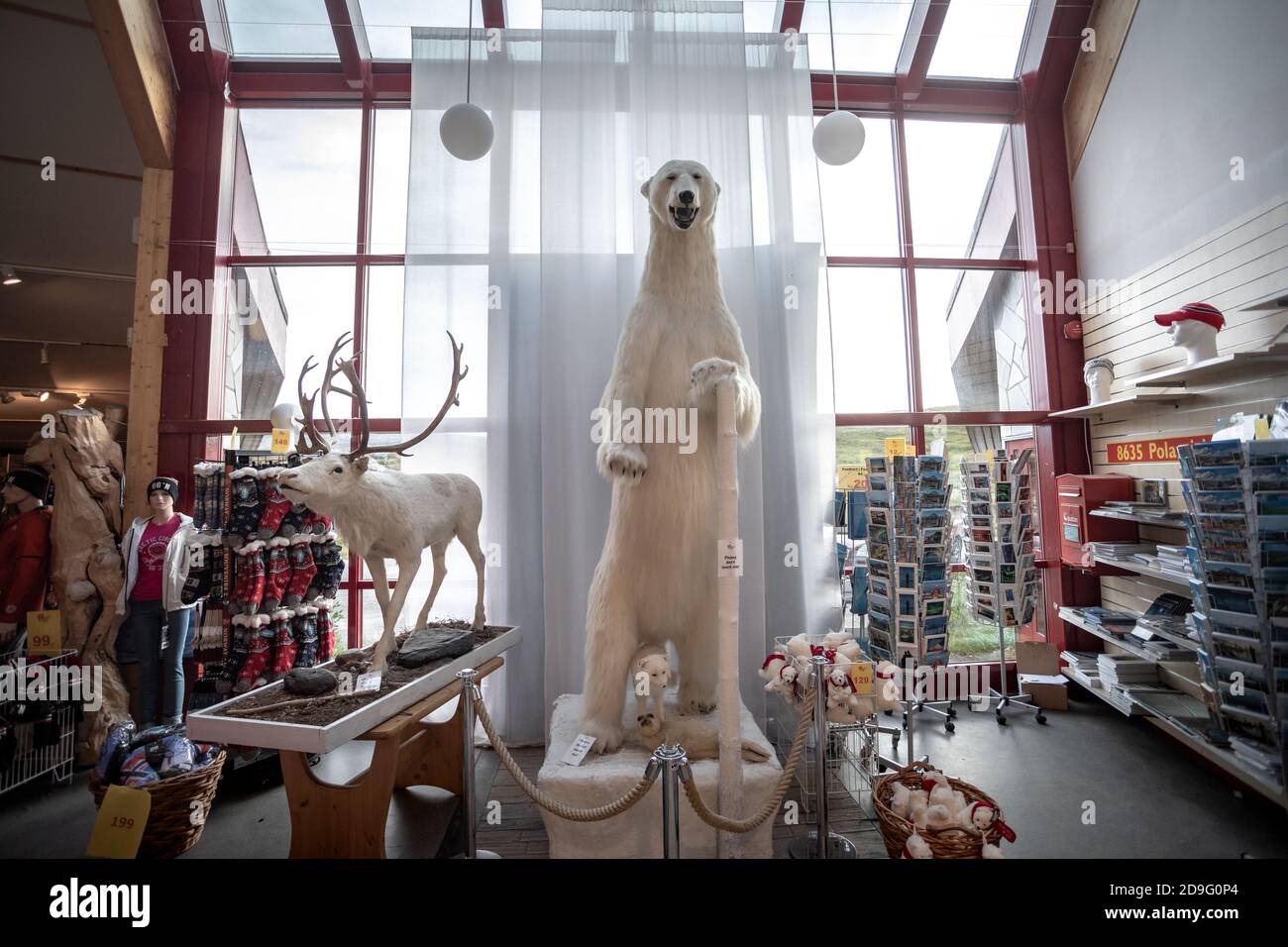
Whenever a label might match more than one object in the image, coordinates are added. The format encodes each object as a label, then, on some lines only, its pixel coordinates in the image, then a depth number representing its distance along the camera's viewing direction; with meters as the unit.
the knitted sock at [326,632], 2.89
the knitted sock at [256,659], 2.65
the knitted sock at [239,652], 2.68
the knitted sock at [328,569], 2.94
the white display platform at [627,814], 1.81
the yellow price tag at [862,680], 2.02
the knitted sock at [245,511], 2.76
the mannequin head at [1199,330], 2.41
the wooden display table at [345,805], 1.72
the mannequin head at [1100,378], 3.23
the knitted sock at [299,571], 2.81
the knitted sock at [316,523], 2.89
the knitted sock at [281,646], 2.72
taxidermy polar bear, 1.96
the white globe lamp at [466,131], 2.73
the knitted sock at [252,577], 2.68
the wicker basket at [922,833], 1.58
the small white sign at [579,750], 1.82
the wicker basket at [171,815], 2.05
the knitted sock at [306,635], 2.80
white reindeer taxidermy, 1.90
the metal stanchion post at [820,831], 1.76
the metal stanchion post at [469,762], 1.68
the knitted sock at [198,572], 2.75
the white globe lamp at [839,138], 2.82
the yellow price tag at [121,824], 1.69
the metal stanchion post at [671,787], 1.38
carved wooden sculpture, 2.83
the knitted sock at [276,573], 2.76
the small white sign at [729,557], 1.68
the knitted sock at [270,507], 2.78
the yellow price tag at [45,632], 2.68
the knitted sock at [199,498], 2.85
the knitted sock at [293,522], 2.83
